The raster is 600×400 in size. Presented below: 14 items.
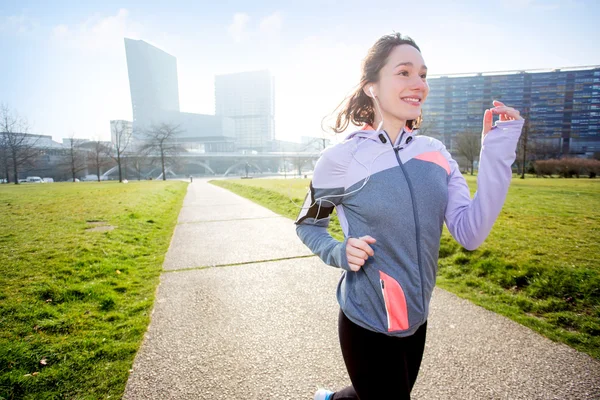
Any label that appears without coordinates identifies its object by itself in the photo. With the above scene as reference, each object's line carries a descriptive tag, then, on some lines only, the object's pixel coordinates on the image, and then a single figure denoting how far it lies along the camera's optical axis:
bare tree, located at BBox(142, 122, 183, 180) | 44.50
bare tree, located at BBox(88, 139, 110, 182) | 48.95
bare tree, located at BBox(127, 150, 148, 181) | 53.16
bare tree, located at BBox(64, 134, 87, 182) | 52.63
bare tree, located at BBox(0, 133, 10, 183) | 40.78
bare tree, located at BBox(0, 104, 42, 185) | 39.56
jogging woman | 1.25
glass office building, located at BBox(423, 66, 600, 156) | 89.94
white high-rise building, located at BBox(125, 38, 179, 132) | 170.38
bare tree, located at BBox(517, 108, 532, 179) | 33.06
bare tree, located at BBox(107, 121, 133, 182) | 43.77
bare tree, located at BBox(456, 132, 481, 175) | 47.91
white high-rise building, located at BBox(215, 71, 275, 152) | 172.75
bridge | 98.41
